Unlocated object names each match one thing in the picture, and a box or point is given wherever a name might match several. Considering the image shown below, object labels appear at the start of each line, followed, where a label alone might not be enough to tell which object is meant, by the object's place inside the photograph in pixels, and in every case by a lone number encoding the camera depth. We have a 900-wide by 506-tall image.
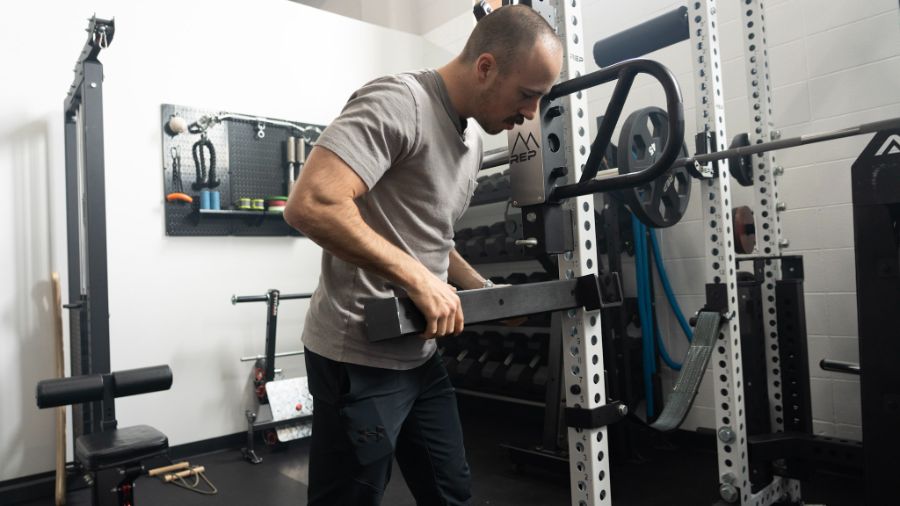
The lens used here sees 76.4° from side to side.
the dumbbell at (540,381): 3.13
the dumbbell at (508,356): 3.37
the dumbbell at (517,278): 3.30
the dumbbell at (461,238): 3.72
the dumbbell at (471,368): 3.54
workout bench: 1.88
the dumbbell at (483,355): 3.54
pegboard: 3.38
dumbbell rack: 3.29
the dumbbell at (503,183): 3.52
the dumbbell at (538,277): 3.20
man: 1.06
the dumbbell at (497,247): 3.47
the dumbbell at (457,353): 3.70
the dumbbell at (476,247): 3.59
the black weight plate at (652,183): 1.81
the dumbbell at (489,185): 3.60
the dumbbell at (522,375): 3.23
